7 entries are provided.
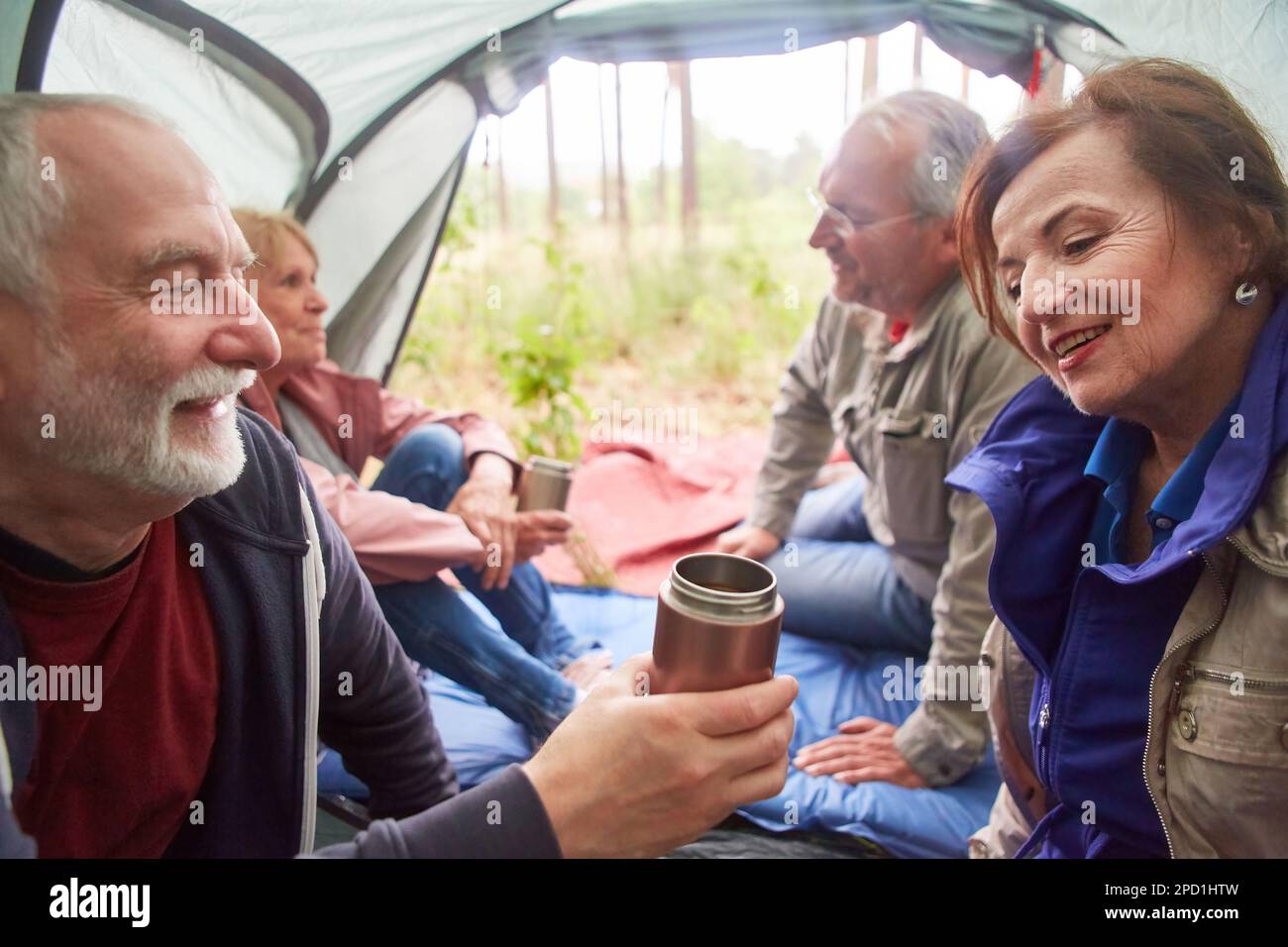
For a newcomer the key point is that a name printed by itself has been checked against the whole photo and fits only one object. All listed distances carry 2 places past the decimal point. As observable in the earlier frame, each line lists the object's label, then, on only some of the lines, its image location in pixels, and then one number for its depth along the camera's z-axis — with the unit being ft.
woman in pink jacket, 5.17
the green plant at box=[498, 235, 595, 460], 10.89
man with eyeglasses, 5.42
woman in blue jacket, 2.93
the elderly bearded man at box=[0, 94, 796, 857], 2.69
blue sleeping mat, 5.31
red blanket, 9.06
